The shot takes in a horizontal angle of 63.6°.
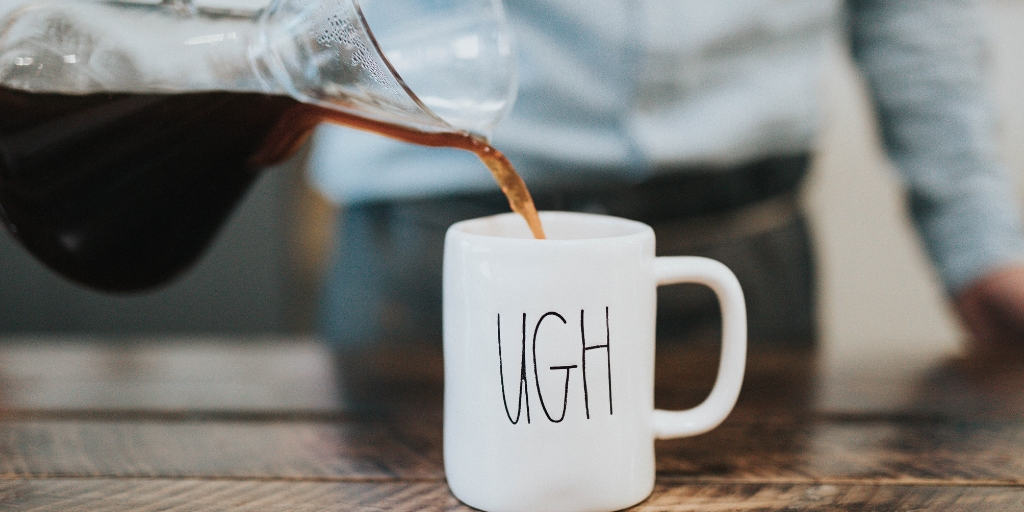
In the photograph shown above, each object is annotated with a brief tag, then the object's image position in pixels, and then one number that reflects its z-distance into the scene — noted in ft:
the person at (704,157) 2.95
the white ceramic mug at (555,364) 1.54
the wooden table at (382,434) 1.72
